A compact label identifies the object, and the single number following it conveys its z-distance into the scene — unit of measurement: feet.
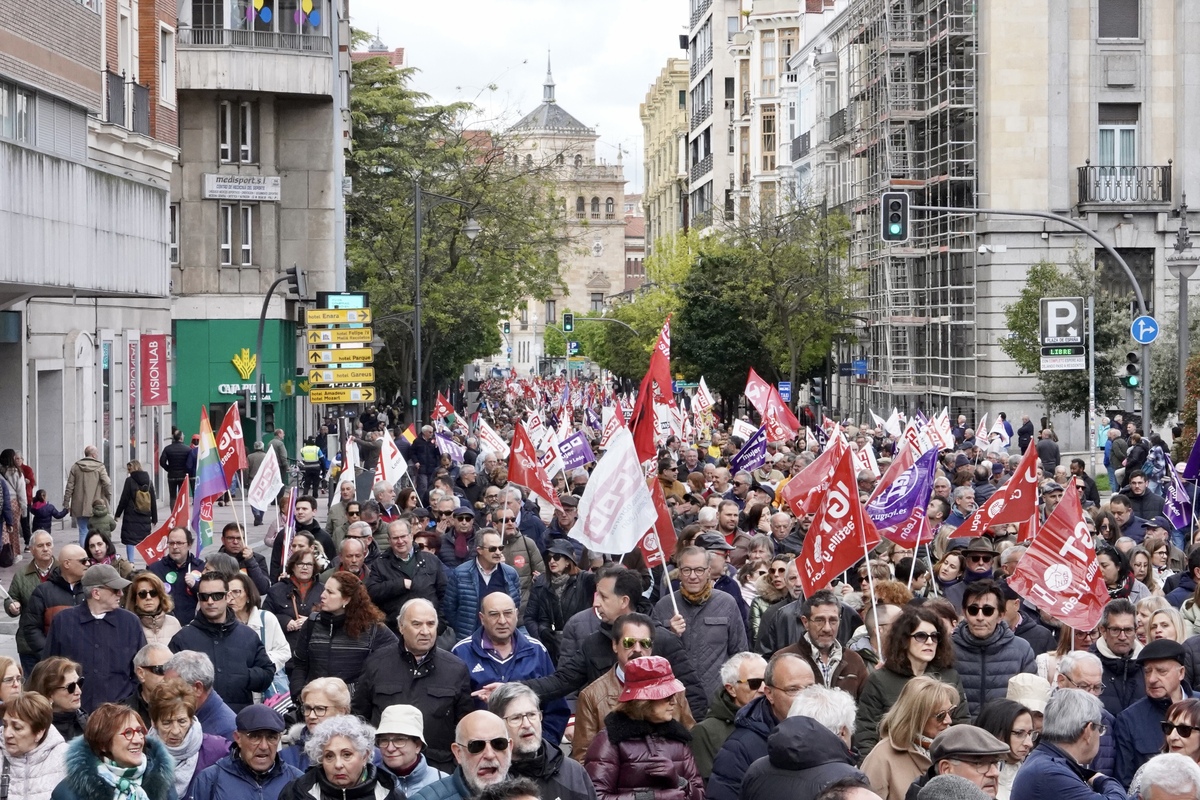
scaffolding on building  168.96
